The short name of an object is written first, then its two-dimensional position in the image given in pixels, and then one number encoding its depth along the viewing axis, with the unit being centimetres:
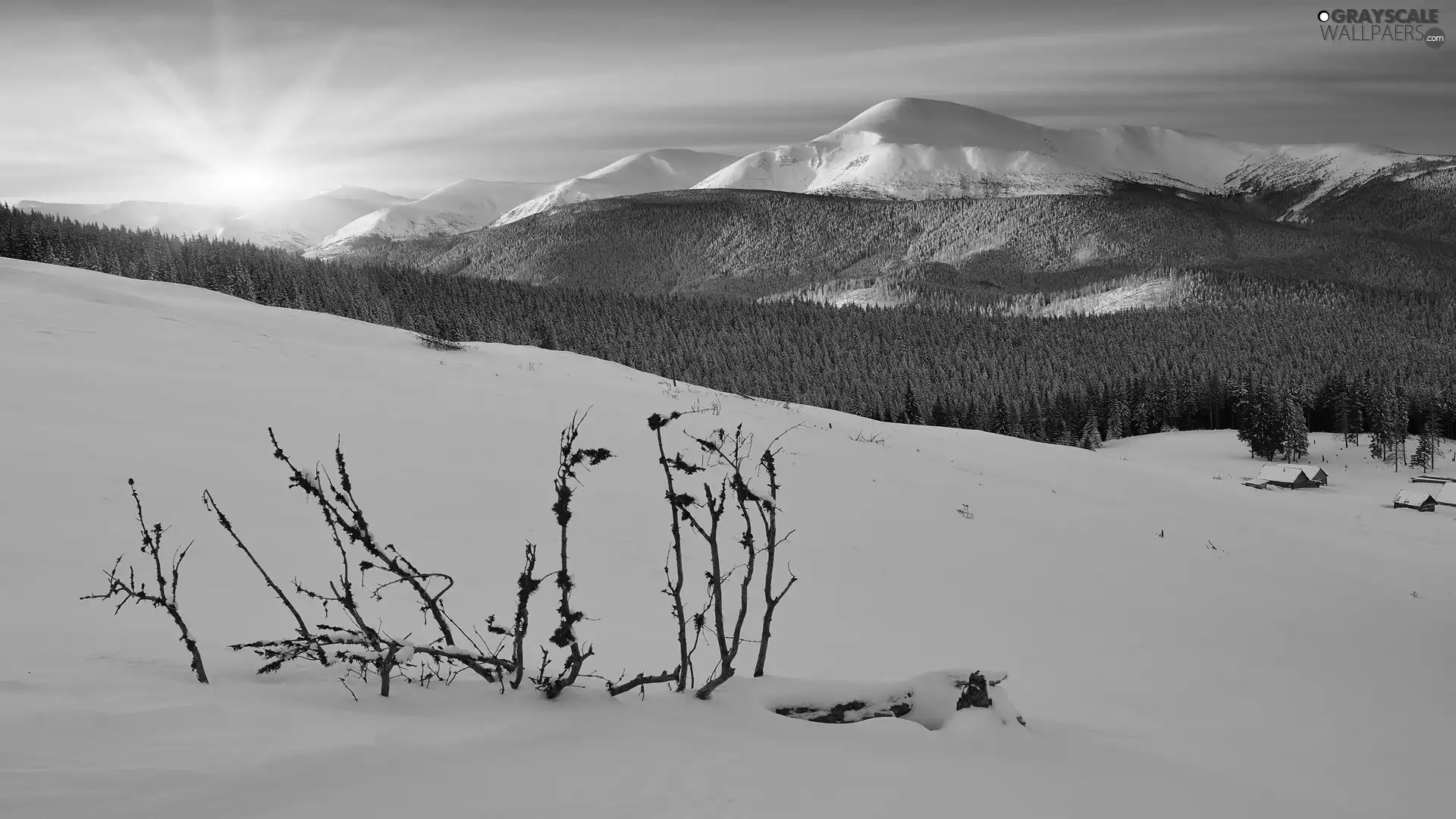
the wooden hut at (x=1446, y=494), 5238
